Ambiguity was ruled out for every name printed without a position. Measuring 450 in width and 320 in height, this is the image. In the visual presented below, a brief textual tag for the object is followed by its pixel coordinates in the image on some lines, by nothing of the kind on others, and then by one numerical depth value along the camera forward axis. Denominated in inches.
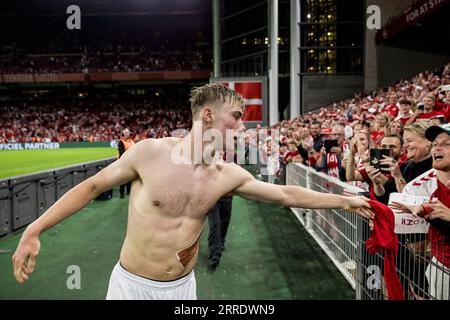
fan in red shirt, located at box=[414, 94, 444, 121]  208.2
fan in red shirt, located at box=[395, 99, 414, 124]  223.4
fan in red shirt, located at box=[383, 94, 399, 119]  307.4
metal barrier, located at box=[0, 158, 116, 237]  244.1
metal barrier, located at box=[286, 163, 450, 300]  89.1
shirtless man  77.6
